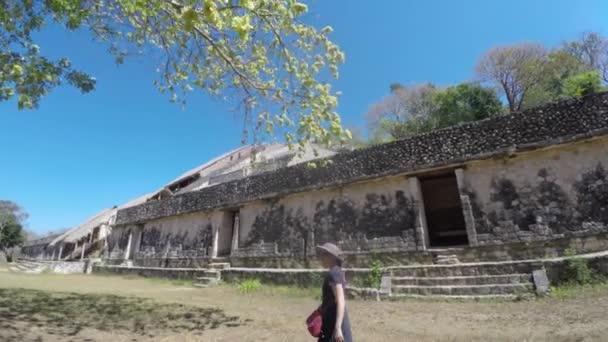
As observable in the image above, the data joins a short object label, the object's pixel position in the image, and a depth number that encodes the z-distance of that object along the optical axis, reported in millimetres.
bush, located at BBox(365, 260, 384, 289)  8153
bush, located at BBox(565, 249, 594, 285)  5902
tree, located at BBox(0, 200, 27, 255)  40344
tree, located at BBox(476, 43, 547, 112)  25391
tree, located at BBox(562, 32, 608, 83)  25219
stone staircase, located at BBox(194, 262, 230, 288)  11728
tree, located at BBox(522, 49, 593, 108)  23141
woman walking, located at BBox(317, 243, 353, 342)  2707
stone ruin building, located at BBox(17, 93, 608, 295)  7133
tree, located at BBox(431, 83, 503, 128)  23359
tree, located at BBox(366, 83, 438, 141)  29156
